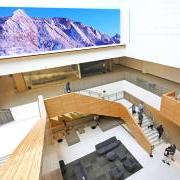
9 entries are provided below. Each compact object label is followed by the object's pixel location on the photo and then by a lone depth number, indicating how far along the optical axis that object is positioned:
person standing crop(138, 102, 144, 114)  11.37
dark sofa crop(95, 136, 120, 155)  10.46
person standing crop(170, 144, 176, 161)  8.99
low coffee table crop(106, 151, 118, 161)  9.86
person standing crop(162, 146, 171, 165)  9.16
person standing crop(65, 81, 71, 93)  11.22
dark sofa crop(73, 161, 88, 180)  8.84
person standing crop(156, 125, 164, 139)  10.44
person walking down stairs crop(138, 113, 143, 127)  11.27
